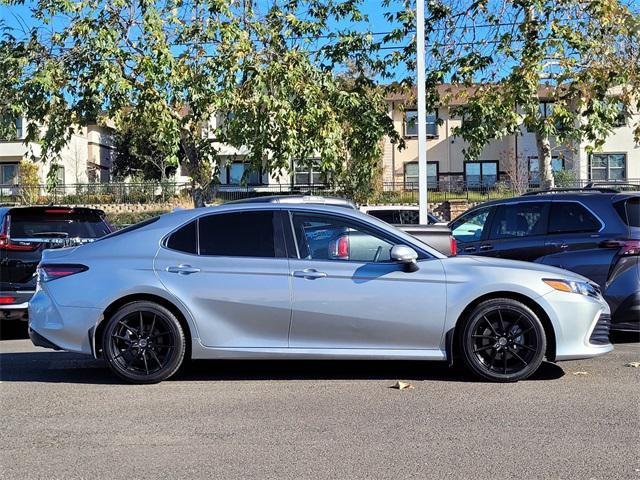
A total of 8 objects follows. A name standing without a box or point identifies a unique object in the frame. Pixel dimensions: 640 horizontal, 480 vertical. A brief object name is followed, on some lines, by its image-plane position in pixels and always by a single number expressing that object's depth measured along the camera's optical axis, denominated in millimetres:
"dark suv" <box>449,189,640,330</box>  7707
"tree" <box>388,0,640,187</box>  13234
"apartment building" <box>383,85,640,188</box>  37000
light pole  11844
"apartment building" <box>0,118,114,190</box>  42281
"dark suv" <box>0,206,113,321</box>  8664
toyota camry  6117
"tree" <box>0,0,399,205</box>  12883
